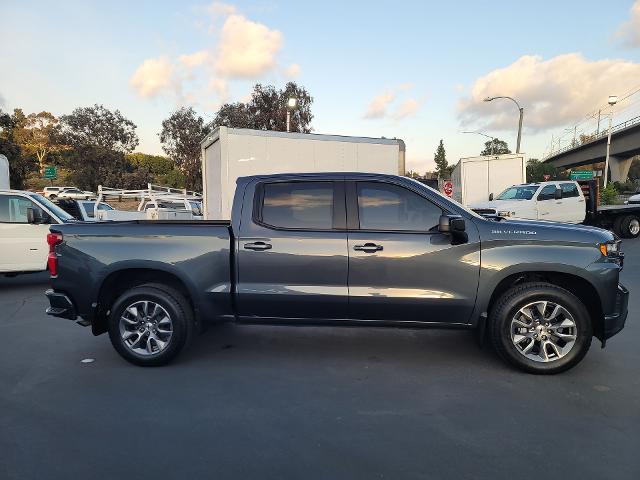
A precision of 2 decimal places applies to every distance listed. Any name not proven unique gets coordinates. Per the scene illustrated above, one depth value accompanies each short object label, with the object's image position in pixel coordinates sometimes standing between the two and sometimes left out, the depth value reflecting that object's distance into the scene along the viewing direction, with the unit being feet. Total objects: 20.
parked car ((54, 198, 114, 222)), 36.11
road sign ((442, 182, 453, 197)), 79.79
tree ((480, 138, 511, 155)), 307.78
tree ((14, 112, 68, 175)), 215.31
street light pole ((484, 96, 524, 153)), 93.97
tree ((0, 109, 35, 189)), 120.98
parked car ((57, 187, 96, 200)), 126.11
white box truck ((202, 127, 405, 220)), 35.65
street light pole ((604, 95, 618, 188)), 115.24
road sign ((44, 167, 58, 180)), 166.34
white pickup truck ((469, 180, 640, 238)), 51.03
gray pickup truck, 14.11
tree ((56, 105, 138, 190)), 145.28
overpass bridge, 171.83
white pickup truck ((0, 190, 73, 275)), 28.25
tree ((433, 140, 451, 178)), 345.39
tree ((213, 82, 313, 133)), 110.22
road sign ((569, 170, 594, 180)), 193.54
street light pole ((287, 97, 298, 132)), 63.31
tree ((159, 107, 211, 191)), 113.60
